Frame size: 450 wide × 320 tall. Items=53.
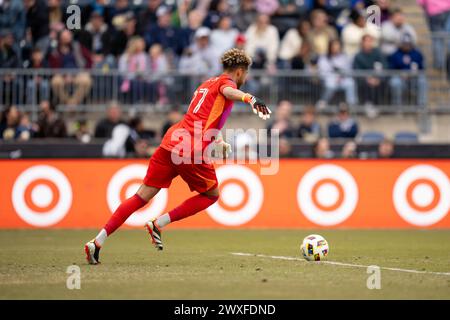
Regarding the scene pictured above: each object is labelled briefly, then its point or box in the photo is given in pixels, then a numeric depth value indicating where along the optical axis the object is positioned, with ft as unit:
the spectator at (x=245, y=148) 60.75
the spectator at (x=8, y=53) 72.23
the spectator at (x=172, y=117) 66.49
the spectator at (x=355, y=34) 74.43
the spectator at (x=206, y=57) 72.23
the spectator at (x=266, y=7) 76.18
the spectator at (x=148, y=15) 75.56
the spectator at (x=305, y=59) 73.46
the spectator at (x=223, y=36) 72.84
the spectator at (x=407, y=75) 73.36
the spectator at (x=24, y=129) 67.67
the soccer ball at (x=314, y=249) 38.27
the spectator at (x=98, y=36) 74.13
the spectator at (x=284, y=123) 67.15
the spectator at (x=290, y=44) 74.23
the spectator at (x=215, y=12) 75.00
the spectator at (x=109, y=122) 67.26
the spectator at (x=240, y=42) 67.64
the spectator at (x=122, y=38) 73.97
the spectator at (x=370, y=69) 73.05
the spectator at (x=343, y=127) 67.31
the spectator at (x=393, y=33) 74.18
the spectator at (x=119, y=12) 75.41
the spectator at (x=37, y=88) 71.97
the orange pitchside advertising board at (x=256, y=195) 59.52
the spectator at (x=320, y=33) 74.08
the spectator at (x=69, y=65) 71.92
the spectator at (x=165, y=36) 74.23
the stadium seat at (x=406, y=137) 70.86
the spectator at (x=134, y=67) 72.02
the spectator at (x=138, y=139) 63.52
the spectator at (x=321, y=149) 63.67
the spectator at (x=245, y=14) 76.54
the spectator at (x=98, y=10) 75.46
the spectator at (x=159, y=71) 72.13
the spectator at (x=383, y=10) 75.00
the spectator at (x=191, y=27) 74.23
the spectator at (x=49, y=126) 67.26
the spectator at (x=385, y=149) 64.75
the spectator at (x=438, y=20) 76.23
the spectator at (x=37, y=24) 73.82
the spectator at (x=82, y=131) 67.77
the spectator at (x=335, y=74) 72.28
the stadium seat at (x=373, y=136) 69.62
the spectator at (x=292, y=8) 76.69
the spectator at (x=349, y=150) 64.80
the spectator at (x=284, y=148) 63.72
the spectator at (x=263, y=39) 73.26
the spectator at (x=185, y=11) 75.56
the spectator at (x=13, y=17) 73.72
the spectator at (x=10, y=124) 68.39
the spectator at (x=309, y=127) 67.87
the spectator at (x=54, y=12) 74.33
